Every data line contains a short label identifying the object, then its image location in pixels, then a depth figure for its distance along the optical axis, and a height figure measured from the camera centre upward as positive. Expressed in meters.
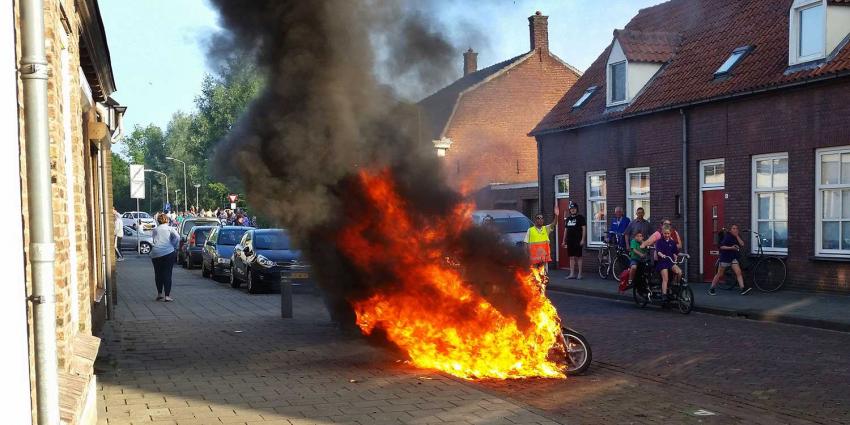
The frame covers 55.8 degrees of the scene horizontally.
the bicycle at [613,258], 19.70 -1.74
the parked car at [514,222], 20.91 -0.80
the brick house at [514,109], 24.53 +3.04
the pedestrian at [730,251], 16.33 -1.28
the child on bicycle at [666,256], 14.31 -1.20
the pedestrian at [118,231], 29.49 -1.29
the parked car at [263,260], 17.80 -1.45
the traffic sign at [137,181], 27.95 +0.60
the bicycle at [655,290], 13.98 -1.81
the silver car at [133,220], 41.19 -1.37
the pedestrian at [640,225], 18.38 -0.82
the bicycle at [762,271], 16.62 -1.76
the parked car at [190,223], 31.92 -1.03
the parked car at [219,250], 21.55 -1.47
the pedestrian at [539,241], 17.94 -1.12
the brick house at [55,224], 3.62 -0.14
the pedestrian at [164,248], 15.62 -0.98
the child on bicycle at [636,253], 14.88 -1.18
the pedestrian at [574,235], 20.59 -1.14
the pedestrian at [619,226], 20.06 -0.91
